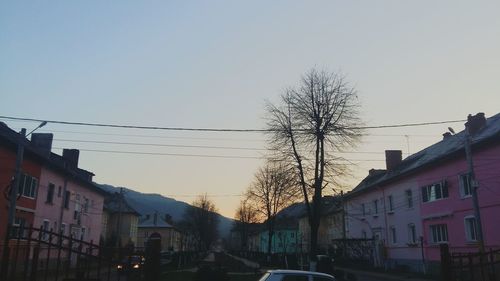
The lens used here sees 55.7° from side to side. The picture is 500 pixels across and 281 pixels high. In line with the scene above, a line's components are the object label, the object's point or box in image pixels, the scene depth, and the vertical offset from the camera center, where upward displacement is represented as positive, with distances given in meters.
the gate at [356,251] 48.56 +0.75
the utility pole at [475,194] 22.52 +3.20
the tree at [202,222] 113.38 +8.48
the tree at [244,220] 87.62 +7.04
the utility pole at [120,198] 53.19 +6.41
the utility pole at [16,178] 21.88 +3.62
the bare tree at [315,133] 34.62 +8.99
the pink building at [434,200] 28.74 +4.42
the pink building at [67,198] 35.81 +5.13
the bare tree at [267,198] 66.25 +8.27
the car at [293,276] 13.51 -0.51
